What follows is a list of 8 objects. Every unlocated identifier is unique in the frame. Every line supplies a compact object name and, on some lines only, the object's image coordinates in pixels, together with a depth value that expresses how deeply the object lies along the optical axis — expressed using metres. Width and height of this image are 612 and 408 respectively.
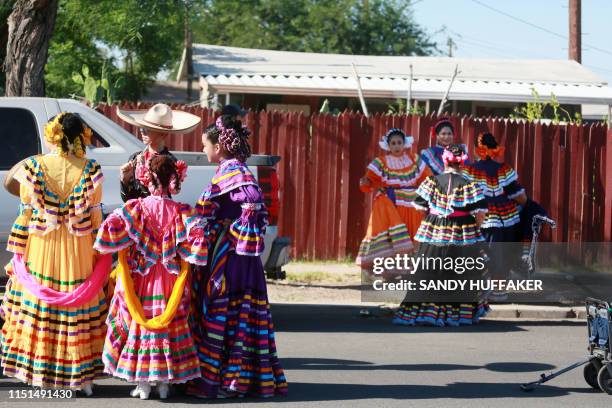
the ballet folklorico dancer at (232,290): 7.53
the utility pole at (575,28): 29.89
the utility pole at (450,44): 59.43
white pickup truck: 9.97
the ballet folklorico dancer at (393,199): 13.05
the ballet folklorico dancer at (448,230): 11.03
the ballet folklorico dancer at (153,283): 7.21
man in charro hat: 7.73
